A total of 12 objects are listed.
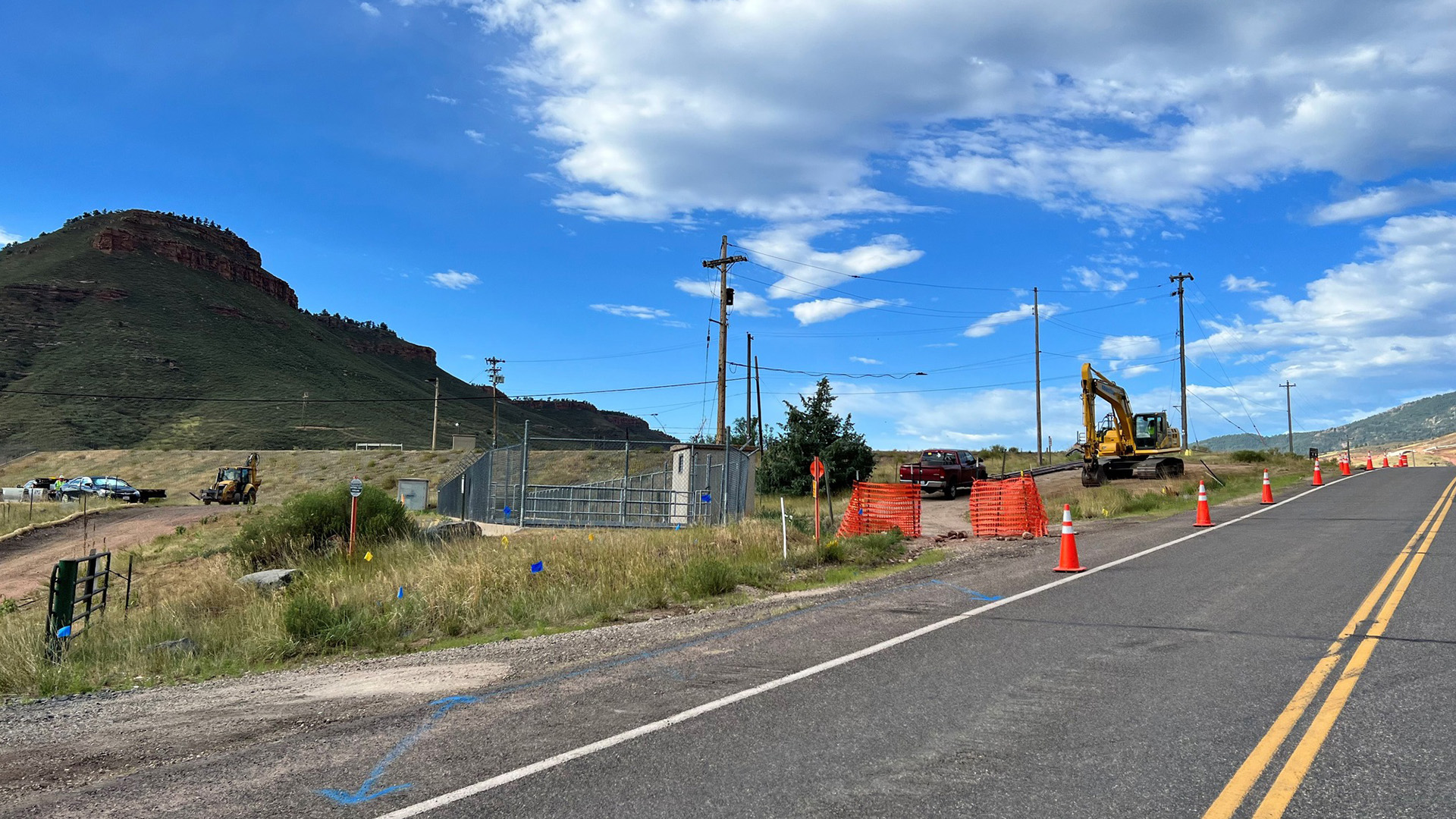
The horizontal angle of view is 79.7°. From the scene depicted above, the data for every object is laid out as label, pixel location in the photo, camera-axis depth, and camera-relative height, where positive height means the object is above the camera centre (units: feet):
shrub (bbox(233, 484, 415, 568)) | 69.10 -5.05
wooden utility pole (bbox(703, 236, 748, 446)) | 98.73 +16.40
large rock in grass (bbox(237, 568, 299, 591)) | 49.32 -6.64
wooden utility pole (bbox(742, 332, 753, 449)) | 143.64 +12.42
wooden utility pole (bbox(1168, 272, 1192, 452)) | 179.81 +19.62
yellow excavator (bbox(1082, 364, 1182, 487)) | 112.68 +4.53
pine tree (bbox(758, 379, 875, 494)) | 118.01 +2.84
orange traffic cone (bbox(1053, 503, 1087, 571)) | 38.70 -3.53
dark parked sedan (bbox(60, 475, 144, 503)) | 150.61 -4.51
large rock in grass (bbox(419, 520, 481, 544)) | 62.99 -4.88
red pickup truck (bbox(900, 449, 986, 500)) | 105.19 +0.05
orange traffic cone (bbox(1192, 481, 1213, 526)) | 59.06 -2.61
